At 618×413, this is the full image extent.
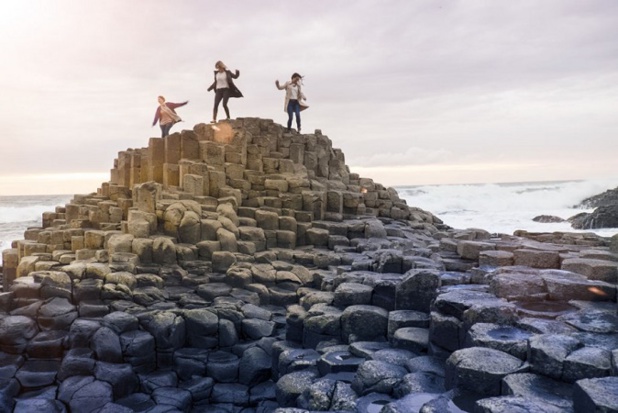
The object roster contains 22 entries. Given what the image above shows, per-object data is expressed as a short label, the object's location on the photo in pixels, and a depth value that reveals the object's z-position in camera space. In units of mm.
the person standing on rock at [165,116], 14578
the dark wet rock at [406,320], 6570
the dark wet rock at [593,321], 4828
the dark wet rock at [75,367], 7531
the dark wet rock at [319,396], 5030
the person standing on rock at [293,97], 15070
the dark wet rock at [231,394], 7502
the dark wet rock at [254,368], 7820
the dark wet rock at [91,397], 6992
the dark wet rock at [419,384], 4742
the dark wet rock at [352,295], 7613
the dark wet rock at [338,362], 5879
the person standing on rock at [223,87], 13828
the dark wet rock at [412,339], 6047
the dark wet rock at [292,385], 5941
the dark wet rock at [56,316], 8391
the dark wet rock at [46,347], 7961
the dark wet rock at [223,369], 7965
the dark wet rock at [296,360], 6562
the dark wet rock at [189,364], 8023
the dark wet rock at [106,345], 7727
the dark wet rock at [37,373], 7512
